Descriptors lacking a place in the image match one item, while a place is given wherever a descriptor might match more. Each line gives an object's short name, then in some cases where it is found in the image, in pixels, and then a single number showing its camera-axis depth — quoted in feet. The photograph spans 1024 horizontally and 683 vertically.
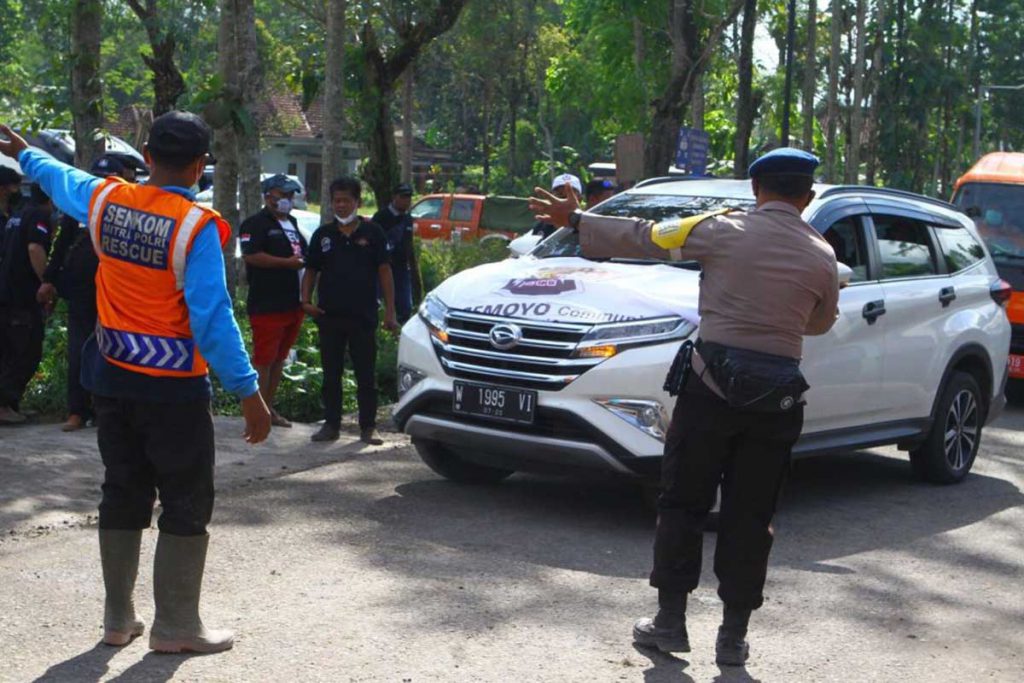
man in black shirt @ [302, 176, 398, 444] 32.57
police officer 17.89
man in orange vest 16.62
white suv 24.39
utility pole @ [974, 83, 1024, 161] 200.13
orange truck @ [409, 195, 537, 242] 105.81
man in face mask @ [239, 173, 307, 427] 33.22
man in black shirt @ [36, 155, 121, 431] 29.99
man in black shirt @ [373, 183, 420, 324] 48.88
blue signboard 68.13
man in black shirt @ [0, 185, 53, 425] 33.09
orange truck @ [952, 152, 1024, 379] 46.96
